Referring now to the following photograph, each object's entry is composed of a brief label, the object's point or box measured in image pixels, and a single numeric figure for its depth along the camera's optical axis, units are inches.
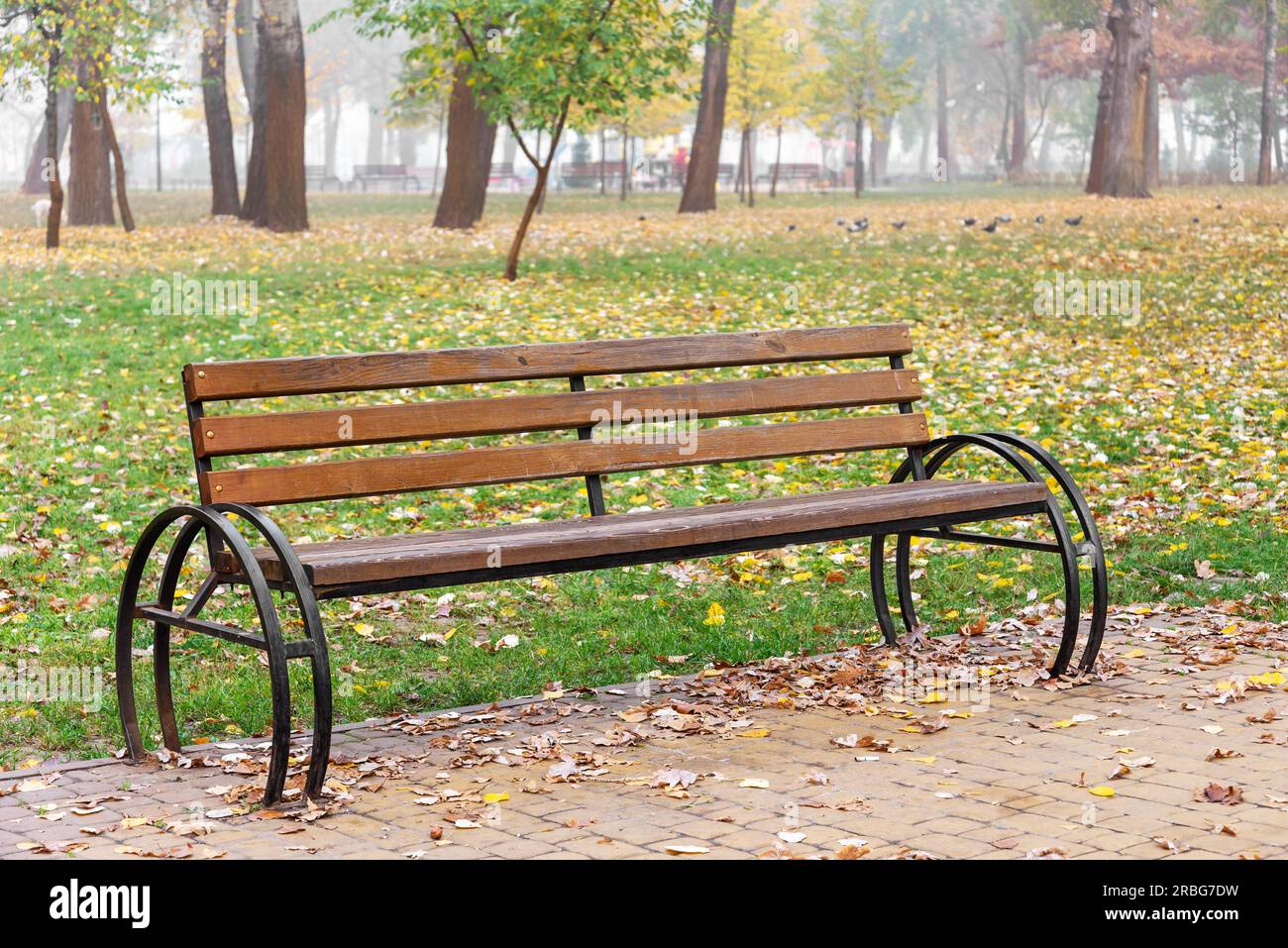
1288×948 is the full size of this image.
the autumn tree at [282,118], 848.9
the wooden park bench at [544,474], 173.3
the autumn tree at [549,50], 586.6
